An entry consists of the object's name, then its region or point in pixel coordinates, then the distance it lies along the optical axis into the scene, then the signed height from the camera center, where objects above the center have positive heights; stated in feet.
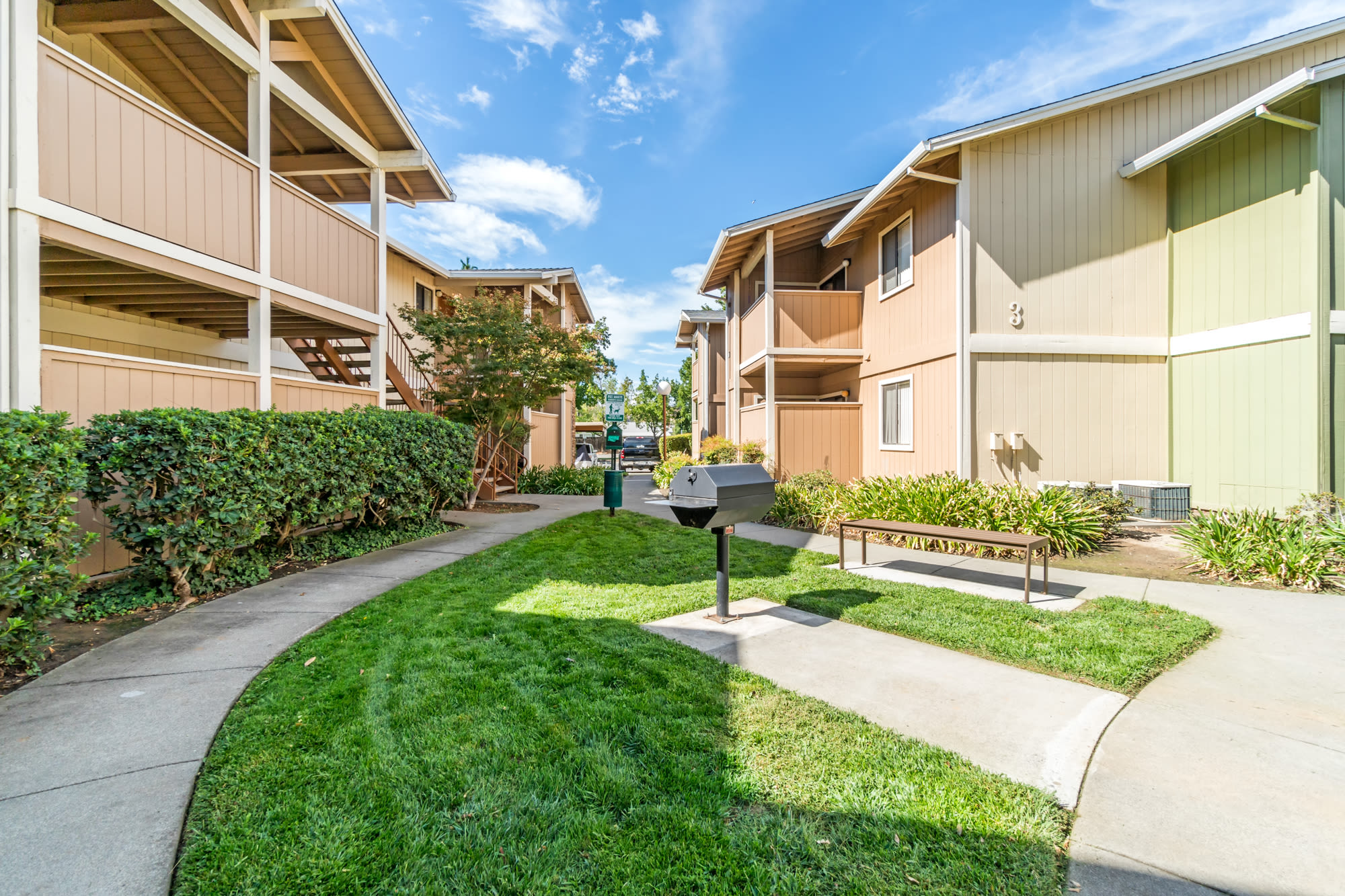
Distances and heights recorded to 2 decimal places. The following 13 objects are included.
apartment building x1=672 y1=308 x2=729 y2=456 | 69.97 +9.25
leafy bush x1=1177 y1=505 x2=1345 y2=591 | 18.74 -3.45
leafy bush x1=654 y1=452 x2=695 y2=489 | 54.58 -2.30
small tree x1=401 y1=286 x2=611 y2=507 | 36.17 +5.69
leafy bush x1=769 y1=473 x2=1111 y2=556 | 24.09 -2.81
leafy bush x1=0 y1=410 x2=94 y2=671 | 11.42 -1.76
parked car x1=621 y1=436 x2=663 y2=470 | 103.14 -1.16
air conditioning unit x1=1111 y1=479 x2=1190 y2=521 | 28.81 -2.68
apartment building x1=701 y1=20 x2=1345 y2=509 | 26.43 +8.39
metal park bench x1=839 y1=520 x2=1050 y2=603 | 16.88 -2.88
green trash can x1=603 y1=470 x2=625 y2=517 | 35.55 -2.73
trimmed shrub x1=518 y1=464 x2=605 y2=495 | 51.21 -3.31
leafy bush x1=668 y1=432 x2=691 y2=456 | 101.89 +0.43
